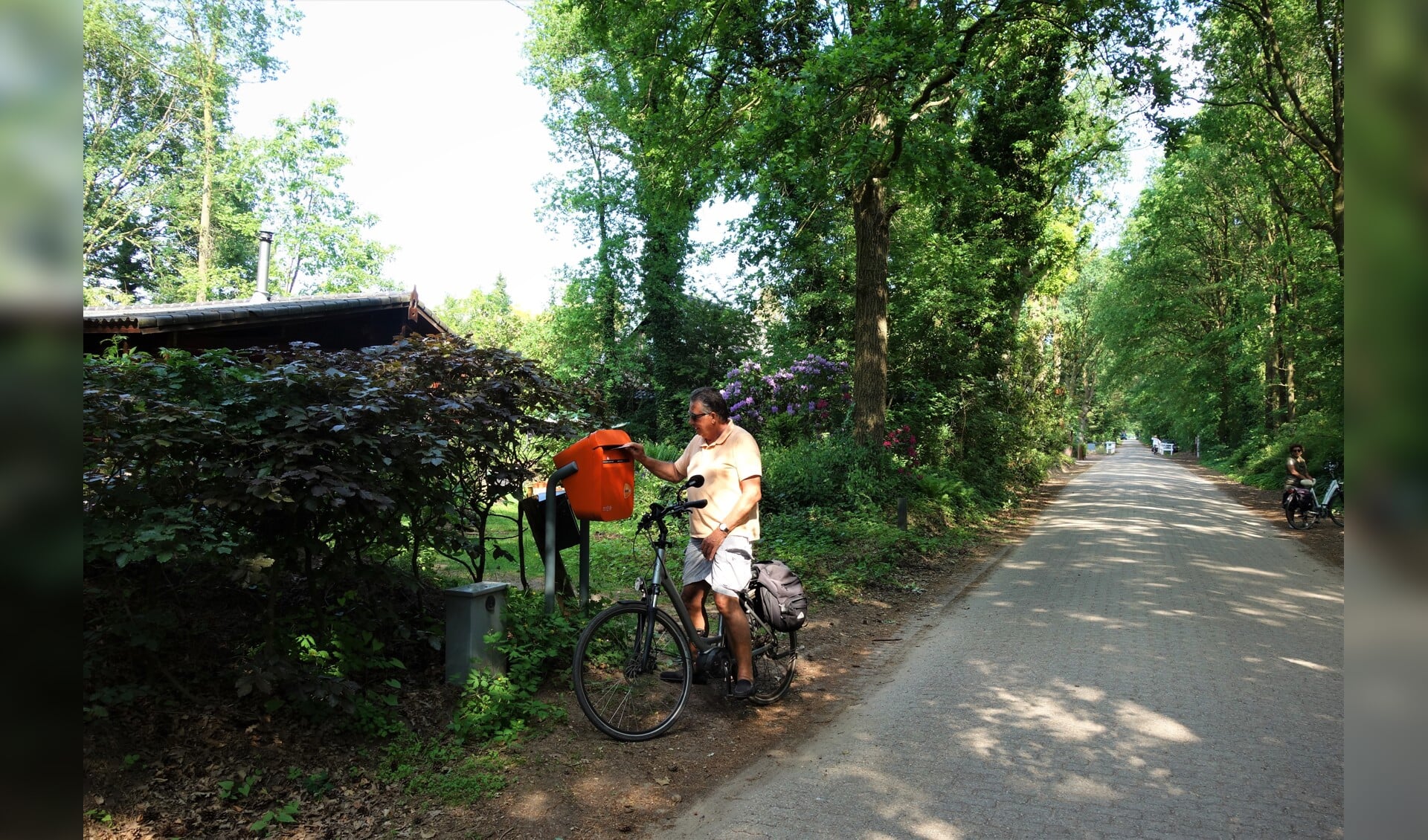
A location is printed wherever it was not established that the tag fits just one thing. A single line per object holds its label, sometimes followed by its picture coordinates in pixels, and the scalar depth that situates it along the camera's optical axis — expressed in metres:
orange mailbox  5.52
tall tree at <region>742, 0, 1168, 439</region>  10.50
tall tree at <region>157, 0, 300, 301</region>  32.53
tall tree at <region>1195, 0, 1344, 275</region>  15.82
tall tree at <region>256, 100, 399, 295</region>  39.47
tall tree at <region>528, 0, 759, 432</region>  13.16
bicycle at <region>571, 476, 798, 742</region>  5.14
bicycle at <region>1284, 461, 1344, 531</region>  16.56
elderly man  5.43
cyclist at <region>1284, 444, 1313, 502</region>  16.77
